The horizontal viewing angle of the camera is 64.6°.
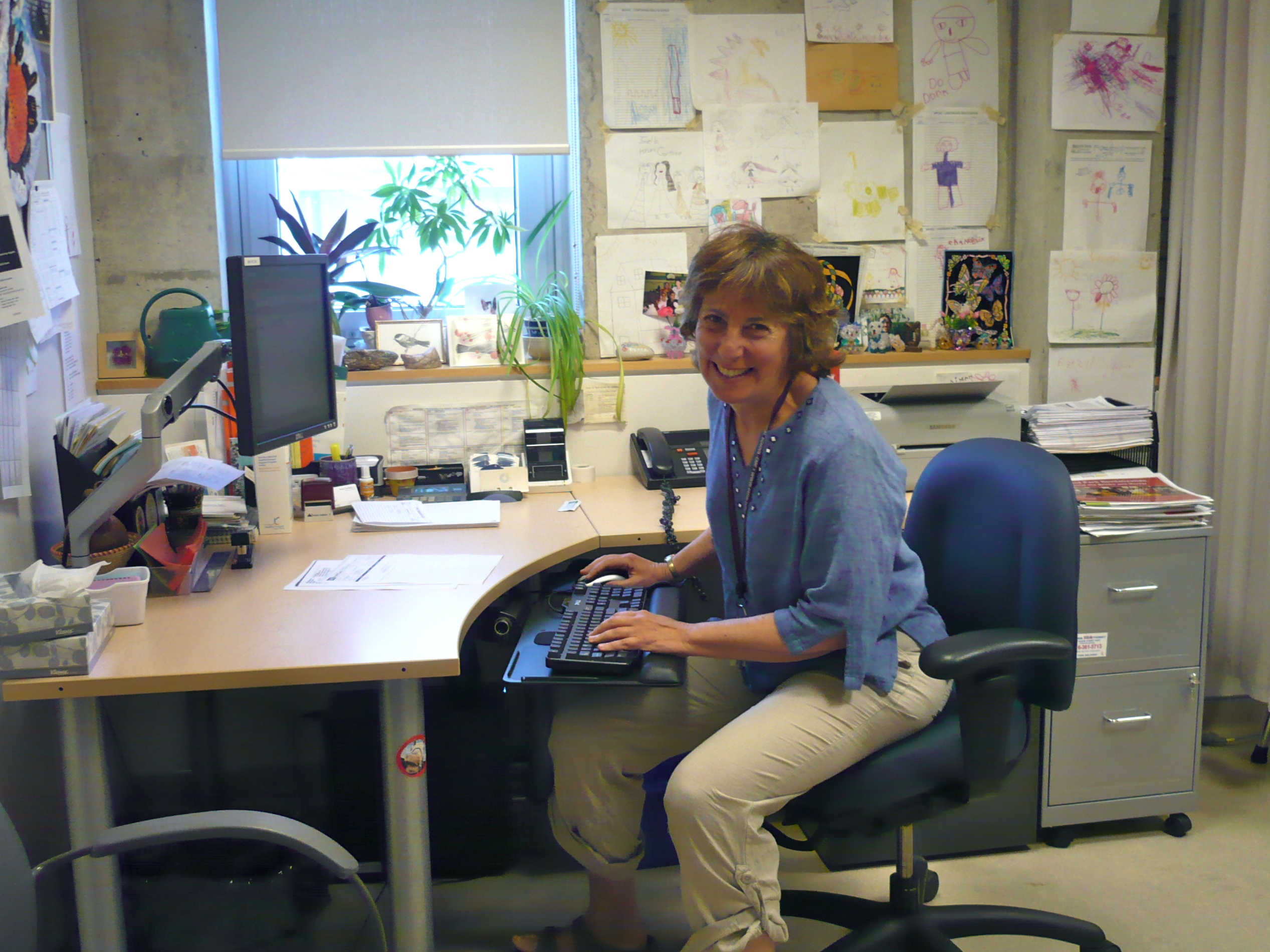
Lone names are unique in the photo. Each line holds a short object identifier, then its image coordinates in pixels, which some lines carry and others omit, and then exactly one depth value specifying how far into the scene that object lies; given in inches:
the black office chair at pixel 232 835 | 44.6
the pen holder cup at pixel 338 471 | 94.9
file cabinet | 88.3
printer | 97.8
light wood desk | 53.4
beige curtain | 101.0
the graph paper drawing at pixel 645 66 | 107.0
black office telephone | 101.9
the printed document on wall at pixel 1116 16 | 108.3
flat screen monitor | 71.4
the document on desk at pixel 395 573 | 69.1
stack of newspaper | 88.0
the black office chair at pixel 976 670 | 58.5
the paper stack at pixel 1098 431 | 99.8
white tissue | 54.1
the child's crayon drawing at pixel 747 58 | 108.3
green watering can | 99.3
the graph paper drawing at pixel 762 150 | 109.7
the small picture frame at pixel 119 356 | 99.6
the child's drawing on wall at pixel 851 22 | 109.3
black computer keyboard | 60.1
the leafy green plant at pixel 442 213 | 117.3
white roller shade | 104.0
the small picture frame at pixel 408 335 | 107.6
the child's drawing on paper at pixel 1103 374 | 113.8
